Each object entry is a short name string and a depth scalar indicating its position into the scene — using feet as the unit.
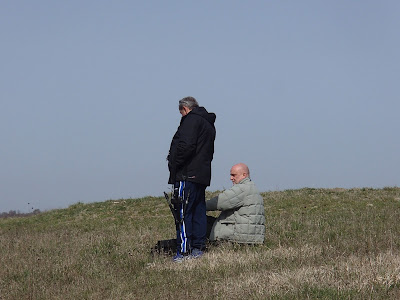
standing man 62.75
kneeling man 63.72
